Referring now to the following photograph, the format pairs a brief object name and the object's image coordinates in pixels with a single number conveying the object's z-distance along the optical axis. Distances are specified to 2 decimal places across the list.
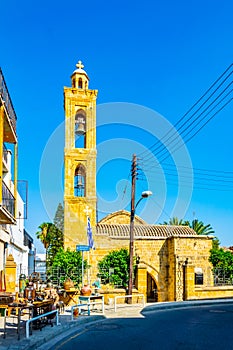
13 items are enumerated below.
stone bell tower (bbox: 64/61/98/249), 32.25
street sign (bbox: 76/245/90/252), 19.15
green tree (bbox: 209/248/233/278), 30.80
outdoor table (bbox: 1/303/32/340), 10.48
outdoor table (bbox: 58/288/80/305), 18.17
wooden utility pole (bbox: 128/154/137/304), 21.28
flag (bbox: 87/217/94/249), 20.76
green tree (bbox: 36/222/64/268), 40.84
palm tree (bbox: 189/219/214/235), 54.97
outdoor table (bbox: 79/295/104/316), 15.98
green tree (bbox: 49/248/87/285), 29.23
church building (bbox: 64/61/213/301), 30.83
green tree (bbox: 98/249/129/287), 29.83
